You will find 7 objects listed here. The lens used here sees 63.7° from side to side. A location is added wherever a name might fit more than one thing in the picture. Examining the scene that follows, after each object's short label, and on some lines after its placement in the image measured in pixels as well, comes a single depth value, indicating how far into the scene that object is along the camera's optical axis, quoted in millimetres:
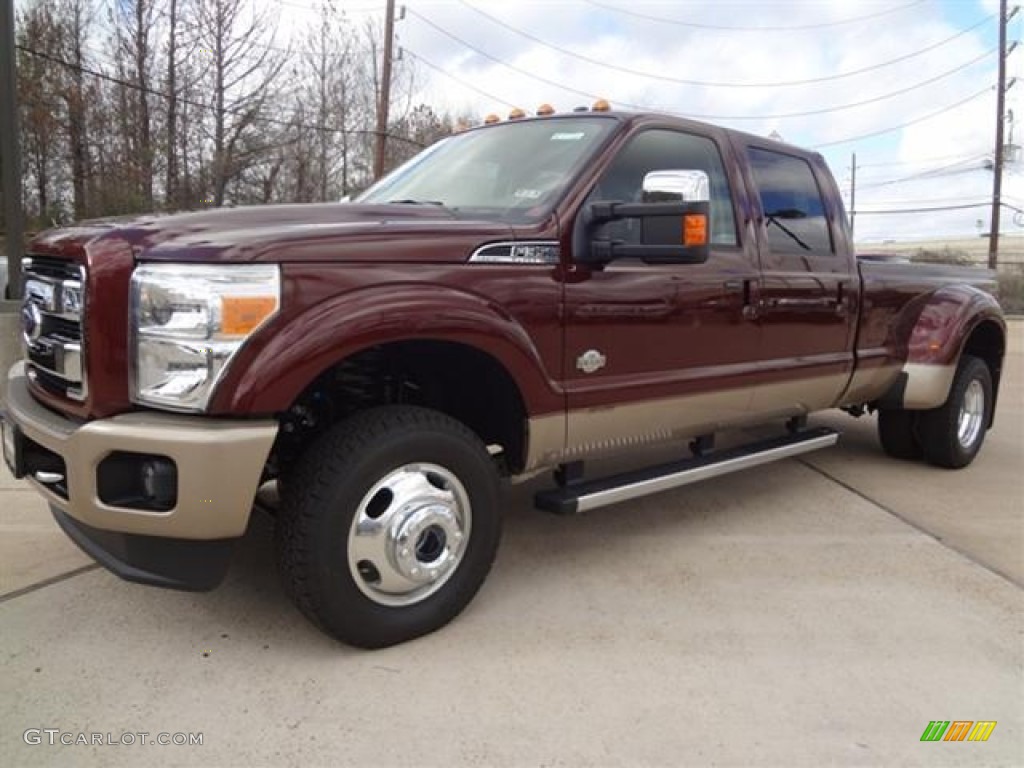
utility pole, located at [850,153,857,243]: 56319
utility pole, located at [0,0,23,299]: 6777
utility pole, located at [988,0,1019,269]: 29000
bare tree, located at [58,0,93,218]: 22562
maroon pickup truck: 2451
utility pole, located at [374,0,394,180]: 20500
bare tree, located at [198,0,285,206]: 23891
